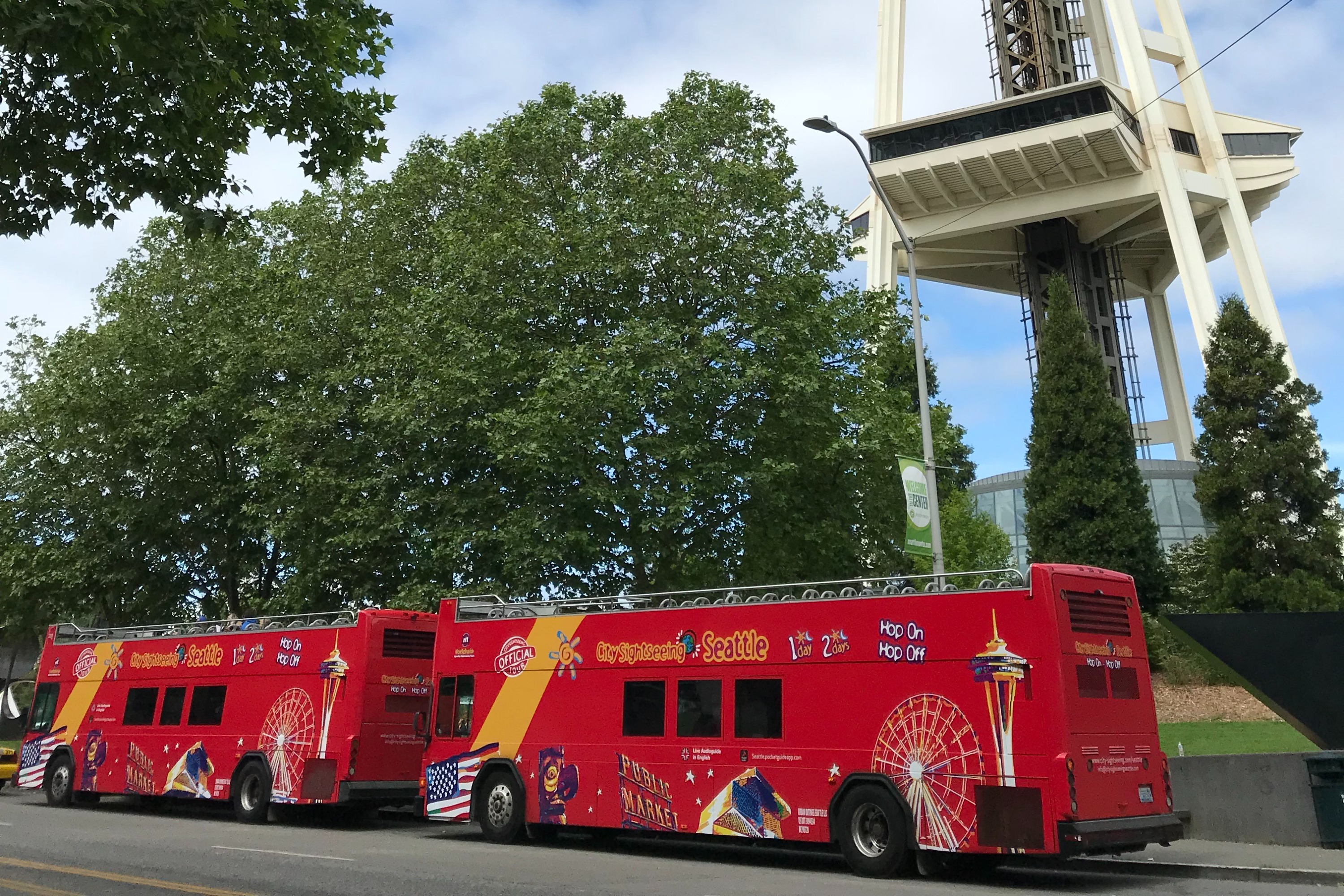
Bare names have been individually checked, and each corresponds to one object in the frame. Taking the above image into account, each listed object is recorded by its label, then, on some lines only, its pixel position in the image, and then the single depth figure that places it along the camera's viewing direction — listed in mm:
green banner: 16969
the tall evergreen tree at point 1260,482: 29984
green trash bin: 12961
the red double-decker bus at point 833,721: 11570
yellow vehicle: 25578
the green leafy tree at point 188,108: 10617
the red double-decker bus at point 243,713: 18406
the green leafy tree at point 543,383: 22125
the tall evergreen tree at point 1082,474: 34000
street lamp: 17672
